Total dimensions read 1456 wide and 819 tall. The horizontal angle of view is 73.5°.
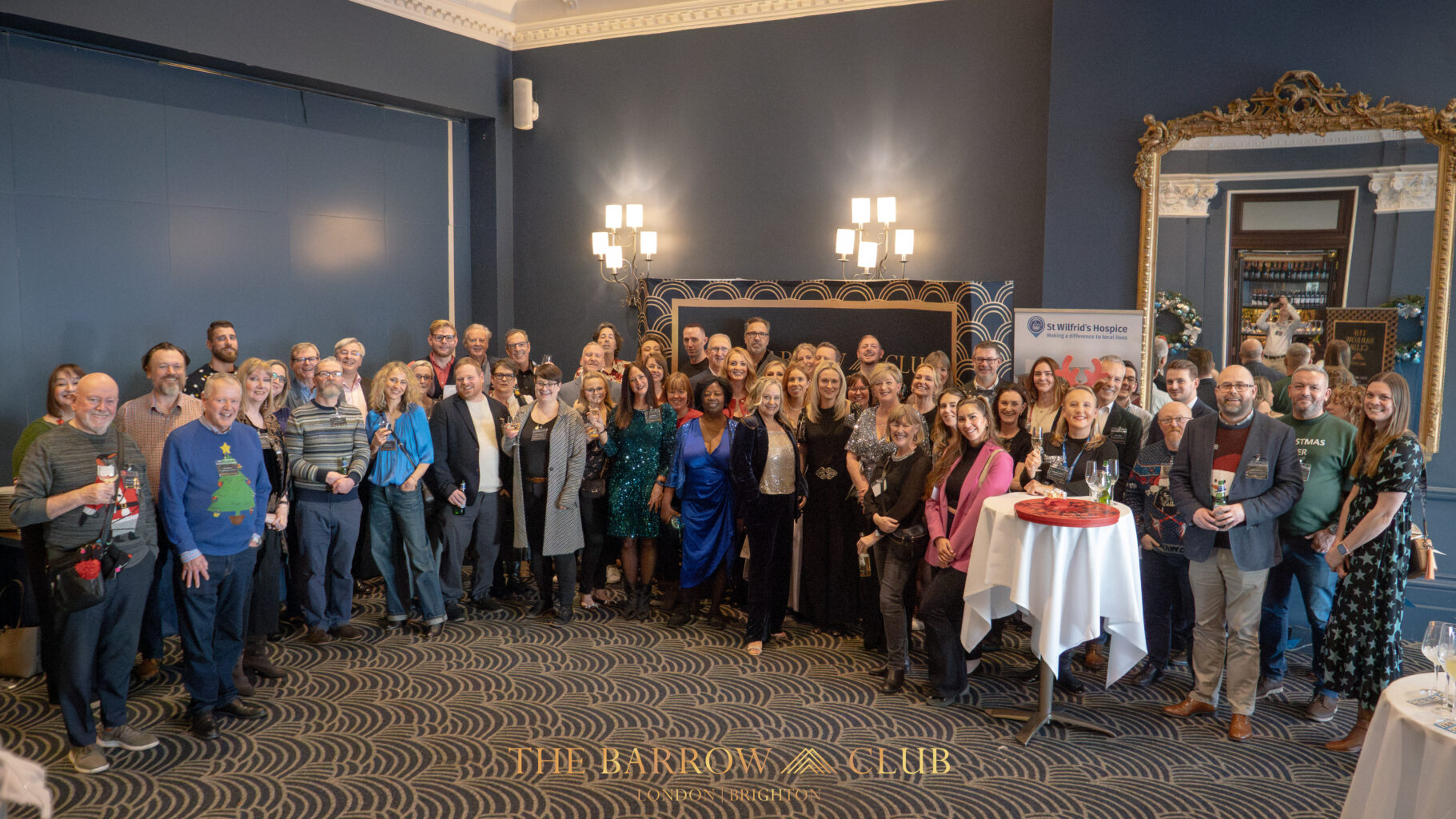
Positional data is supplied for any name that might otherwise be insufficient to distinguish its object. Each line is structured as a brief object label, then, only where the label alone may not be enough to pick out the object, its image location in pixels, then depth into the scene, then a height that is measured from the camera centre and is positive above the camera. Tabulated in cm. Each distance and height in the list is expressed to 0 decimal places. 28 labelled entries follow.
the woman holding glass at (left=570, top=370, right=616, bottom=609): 552 -93
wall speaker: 888 +194
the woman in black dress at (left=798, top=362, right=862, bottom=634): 512 -100
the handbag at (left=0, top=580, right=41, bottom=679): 456 -157
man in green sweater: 430 -83
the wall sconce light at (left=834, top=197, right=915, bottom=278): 752 +62
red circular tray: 376 -75
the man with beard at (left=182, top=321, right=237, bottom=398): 575 -19
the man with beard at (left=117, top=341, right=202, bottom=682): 446 -48
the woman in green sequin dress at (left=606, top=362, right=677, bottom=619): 547 -79
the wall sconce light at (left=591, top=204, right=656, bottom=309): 846 +62
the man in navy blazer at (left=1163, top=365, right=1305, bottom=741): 407 -78
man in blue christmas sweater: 387 -86
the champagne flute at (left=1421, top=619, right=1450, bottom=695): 253 -82
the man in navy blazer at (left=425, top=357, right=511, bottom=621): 535 -84
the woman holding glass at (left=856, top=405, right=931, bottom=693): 452 -93
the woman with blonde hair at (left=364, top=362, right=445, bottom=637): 516 -91
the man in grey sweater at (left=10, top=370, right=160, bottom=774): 349 -81
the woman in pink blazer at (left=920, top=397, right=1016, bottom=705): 425 -88
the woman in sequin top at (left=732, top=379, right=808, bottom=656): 502 -88
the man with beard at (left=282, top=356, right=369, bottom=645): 484 -85
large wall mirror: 573 +67
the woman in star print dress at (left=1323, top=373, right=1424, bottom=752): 388 -91
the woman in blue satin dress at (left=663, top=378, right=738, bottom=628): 523 -94
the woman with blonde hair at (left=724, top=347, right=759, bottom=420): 574 -33
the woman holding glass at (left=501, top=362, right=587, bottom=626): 537 -88
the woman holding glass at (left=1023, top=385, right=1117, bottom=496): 434 -59
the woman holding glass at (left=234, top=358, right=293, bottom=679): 445 -94
